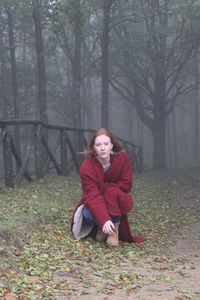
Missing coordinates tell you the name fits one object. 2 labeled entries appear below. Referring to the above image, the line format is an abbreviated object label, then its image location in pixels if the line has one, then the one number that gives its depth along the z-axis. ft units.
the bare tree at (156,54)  68.64
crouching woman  17.25
